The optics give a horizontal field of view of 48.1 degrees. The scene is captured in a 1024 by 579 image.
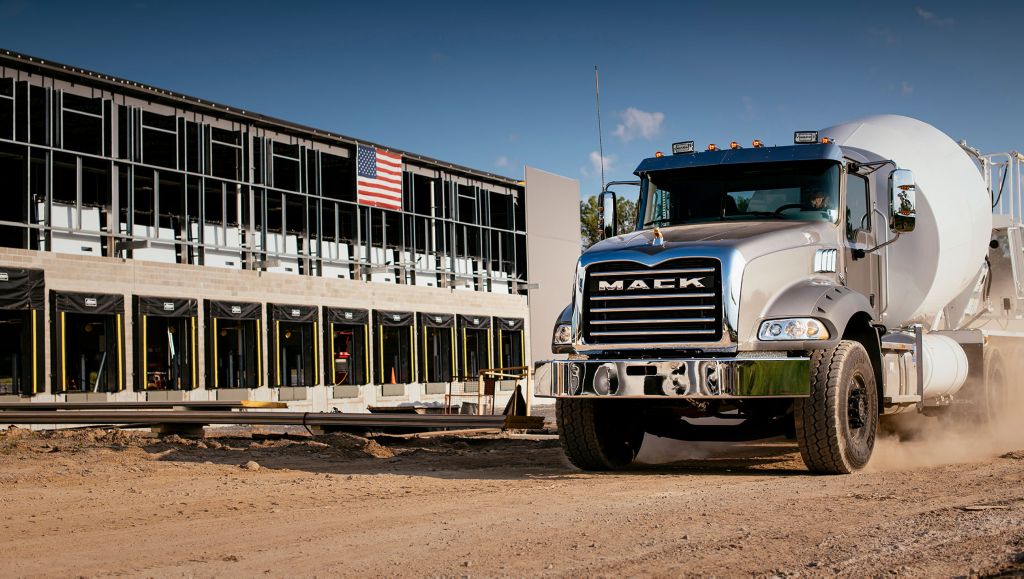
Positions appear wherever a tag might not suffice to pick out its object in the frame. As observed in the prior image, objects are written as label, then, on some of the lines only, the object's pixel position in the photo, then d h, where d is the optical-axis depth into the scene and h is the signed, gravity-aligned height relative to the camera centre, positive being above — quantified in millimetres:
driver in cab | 11656 +1429
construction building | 29031 +3198
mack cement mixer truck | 10297 +406
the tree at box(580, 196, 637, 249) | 74719 +8827
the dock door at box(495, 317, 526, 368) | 48656 +404
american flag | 40247 +6320
